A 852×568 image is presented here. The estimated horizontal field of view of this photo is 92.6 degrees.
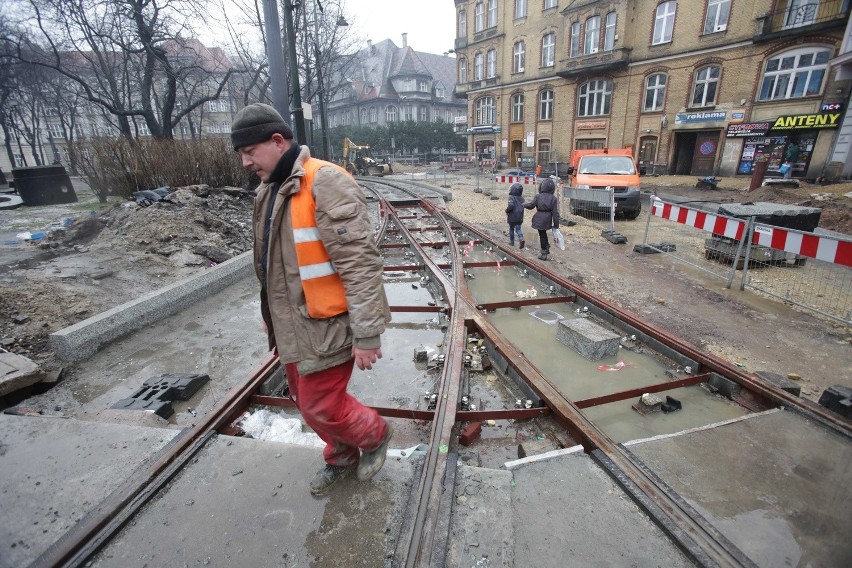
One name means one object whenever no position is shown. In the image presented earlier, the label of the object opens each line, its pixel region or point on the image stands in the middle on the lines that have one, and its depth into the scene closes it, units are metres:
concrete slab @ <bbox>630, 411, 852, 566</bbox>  2.06
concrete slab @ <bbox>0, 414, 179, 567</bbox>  2.15
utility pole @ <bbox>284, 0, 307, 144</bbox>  10.38
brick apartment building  19.81
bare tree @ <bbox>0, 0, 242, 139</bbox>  16.03
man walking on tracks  1.92
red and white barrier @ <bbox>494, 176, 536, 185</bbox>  13.37
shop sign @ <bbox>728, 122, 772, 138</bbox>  21.08
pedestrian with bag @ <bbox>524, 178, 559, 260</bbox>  8.13
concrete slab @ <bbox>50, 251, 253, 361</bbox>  4.20
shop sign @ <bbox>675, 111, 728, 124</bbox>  22.60
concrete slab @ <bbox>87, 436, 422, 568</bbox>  1.97
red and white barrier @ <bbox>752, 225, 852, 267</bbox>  4.58
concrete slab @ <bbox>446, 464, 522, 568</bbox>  1.93
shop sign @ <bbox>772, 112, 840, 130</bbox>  18.86
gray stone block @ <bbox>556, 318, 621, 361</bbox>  4.20
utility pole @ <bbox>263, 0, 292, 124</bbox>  7.66
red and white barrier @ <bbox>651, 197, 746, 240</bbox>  6.40
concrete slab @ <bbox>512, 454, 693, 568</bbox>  1.92
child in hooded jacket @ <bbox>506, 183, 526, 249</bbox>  8.89
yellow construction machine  31.72
